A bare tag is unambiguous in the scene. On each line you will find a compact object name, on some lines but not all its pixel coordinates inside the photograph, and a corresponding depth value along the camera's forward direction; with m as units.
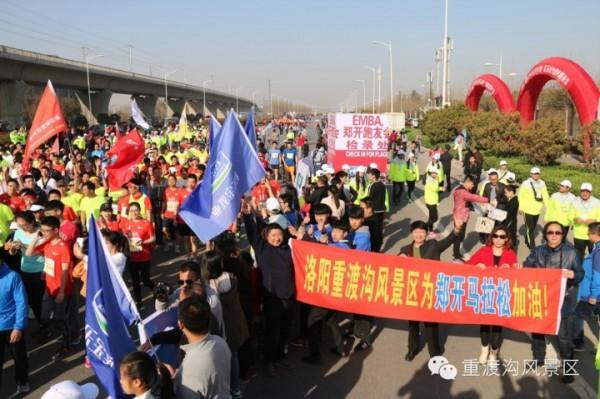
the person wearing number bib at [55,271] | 5.94
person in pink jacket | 8.79
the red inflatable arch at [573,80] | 17.80
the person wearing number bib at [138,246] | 7.26
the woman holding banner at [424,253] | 5.62
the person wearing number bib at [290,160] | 17.20
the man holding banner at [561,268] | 5.24
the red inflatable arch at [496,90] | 27.27
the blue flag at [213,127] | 7.13
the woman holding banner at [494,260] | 5.46
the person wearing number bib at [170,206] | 9.93
